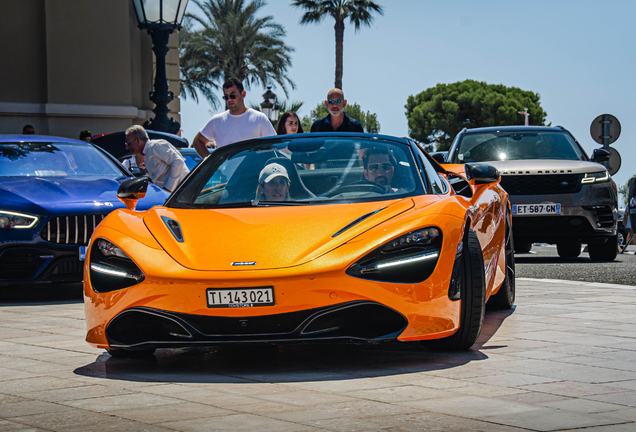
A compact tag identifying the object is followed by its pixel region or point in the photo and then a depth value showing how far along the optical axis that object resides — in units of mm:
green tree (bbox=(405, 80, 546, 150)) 84688
